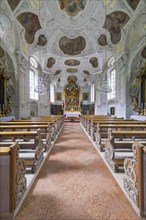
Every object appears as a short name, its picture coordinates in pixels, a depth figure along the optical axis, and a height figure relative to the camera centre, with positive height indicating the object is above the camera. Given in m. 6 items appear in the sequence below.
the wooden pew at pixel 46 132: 4.90 -0.70
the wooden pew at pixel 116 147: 3.65 -0.86
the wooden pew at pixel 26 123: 6.05 -0.44
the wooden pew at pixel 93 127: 6.92 -0.70
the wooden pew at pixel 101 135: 5.06 -0.78
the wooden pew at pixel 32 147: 3.57 -0.81
